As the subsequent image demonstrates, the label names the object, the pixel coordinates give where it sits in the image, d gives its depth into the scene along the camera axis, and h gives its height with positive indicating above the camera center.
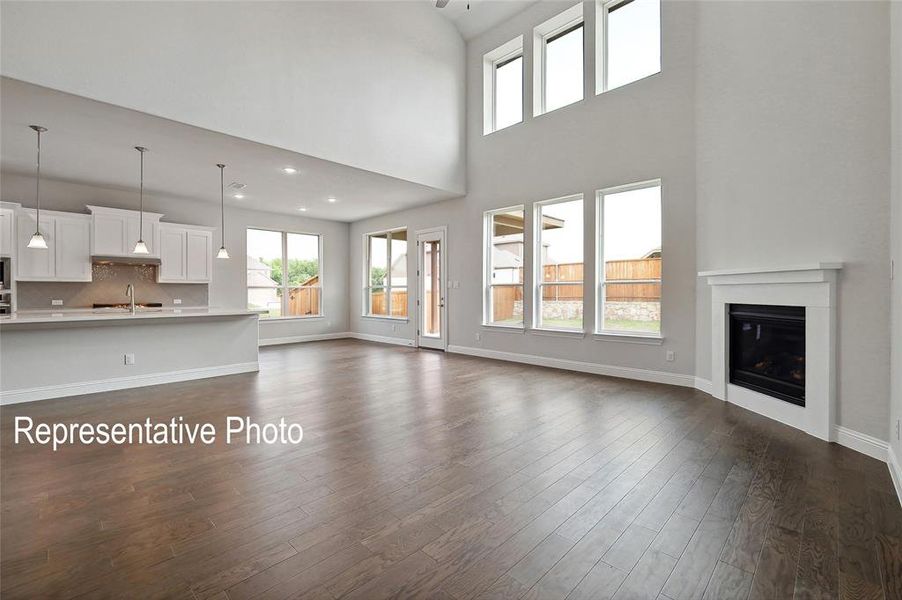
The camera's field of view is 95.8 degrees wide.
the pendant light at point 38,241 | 4.47 +0.63
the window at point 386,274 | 9.07 +0.57
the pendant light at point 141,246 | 4.97 +0.68
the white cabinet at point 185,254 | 7.10 +0.81
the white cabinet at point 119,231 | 6.36 +1.09
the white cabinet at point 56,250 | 5.78 +0.73
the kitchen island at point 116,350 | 4.20 -0.62
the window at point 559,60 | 6.09 +3.72
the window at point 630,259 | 5.20 +0.52
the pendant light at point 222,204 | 5.81 +1.79
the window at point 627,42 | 5.26 +3.47
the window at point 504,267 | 6.78 +0.54
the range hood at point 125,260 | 6.51 +0.64
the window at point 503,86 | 6.92 +3.75
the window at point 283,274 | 8.82 +0.57
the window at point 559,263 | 5.96 +0.54
